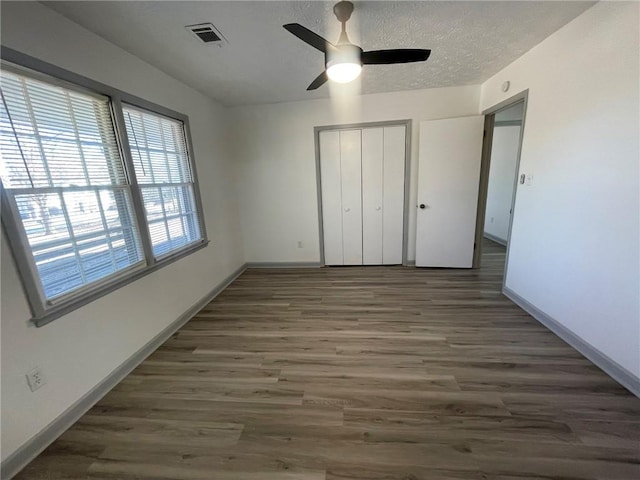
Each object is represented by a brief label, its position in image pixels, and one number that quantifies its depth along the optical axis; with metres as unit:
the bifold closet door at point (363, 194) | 3.66
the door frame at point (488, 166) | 2.57
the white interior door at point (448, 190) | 3.35
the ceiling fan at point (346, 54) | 1.60
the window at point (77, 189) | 1.41
